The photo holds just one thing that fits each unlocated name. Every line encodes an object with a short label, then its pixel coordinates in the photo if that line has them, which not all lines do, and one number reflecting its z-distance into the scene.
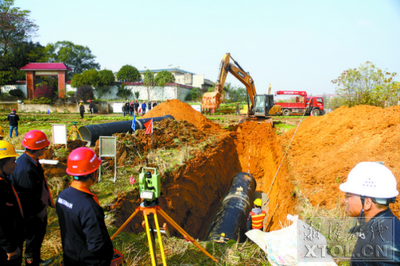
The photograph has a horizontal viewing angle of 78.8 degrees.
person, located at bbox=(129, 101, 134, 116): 27.88
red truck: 29.69
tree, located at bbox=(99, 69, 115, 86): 39.38
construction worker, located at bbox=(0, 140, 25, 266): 2.64
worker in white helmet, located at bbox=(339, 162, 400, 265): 1.75
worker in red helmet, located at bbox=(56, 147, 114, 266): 2.27
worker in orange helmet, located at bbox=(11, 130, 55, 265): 3.39
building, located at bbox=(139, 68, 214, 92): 62.15
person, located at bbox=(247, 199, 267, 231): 6.32
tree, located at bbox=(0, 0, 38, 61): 40.88
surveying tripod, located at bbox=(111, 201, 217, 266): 2.94
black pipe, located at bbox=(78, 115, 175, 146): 9.15
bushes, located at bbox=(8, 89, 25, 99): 36.54
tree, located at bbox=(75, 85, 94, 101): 36.35
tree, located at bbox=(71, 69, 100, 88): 38.06
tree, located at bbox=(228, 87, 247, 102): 53.41
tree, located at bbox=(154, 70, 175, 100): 45.88
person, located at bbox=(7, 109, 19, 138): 11.78
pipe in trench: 6.62
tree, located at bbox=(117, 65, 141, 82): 46.25
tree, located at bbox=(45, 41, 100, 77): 56.22
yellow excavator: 14.62
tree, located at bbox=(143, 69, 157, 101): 41.22
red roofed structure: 37.16
